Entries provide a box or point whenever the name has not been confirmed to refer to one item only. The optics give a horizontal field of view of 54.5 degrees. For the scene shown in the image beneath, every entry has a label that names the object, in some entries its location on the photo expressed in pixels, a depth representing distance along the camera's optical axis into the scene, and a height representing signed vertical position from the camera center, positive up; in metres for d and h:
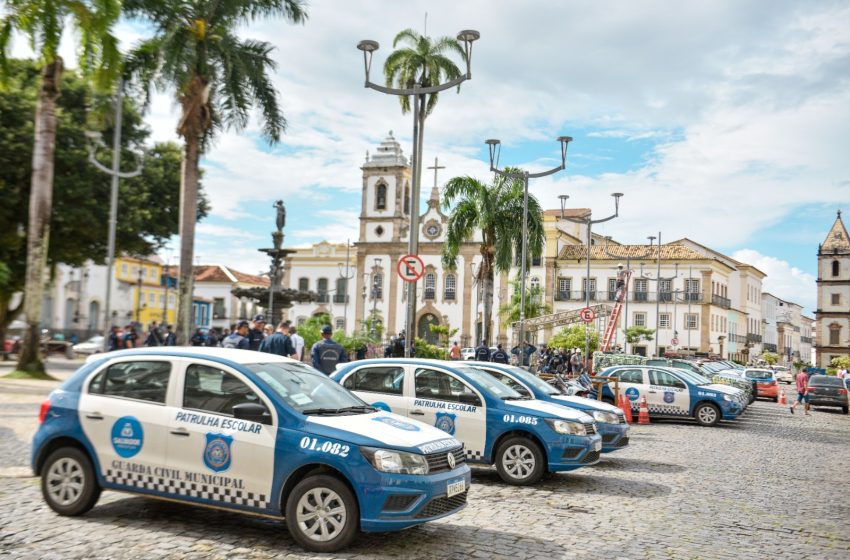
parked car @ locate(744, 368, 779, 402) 34.62 -1.23
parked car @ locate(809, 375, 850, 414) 29.59 -1.33
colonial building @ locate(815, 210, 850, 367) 90.56 +6.27
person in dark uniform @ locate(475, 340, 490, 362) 24.06 -0.32
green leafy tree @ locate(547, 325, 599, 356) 47.22 +0.41
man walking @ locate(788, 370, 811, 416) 28.33 -1.10
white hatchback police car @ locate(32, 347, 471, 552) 6.55 -0.93
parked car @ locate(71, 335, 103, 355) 45.88 -1.07
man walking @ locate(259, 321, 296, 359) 14.41 -0.16
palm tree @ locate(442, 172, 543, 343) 34.31 +5.29
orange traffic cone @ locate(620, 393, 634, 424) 19.77 -1.38
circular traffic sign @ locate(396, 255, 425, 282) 15.34 +1.37
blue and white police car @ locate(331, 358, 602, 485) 10.04 -0.91
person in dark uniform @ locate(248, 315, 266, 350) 17.89 +0.03
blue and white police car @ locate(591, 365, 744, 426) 19.92 -1.07
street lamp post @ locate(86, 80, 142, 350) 26.45 +4.70
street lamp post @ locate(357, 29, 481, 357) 17.83 +4.95
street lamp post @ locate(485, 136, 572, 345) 26.59 +5.53
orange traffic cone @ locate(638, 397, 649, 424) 19.86 -1.56
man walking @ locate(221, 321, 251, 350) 16.02 -0.10
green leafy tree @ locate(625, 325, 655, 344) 64.75 +1.22
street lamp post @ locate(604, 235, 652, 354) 66.30 +2.49
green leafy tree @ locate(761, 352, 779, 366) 78.79 -0.41
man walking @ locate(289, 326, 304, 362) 18.60 -0.18
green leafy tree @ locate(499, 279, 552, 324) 50.79 +2.52
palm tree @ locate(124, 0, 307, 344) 22.62 +7.54
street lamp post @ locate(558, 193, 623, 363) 35.00 +5.85
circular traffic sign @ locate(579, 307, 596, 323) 25.54 +0.99
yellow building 78.38 +4.50
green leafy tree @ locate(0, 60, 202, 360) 30.00 +5.50
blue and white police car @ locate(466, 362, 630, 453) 11.90 -0.83
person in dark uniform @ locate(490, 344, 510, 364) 23.94 -0.38
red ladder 31.56 +0.93
